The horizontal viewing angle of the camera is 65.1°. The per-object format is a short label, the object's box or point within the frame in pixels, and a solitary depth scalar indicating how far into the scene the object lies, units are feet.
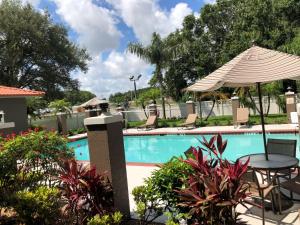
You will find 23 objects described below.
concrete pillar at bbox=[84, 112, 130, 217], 12.43
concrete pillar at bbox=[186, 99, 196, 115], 51.41
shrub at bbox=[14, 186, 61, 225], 10.95
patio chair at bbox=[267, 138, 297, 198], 14.24
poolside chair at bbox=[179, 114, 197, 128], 46.31
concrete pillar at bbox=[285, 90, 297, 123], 40.80
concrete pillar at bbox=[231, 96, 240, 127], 44.72
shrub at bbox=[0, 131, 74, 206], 13.10
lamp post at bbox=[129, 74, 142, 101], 93.51
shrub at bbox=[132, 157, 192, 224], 10.77
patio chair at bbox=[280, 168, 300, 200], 12.51
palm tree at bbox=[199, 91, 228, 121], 54.77
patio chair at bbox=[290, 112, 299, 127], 36.82
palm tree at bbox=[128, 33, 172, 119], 59.12
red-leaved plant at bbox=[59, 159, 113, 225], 11.62
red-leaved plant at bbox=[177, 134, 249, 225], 9.10
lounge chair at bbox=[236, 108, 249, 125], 42.01
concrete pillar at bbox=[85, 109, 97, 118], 51.05
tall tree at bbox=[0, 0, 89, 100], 67.36
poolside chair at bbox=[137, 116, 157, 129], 50.25
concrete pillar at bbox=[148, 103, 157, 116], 52.97
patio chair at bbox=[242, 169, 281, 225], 11.76
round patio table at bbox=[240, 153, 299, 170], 12.67
